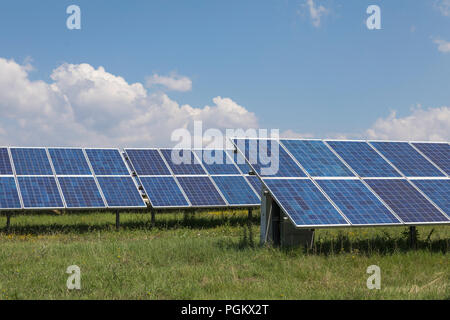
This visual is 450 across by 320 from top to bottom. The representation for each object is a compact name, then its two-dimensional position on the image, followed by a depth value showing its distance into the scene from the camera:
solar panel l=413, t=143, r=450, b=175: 16.48
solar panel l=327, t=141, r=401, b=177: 15.10
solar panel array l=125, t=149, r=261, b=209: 20.62
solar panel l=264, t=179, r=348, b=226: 12.30
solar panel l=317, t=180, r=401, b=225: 12.69
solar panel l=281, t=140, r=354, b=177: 14.59
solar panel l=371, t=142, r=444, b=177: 15.64
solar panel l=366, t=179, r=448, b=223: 13.09
